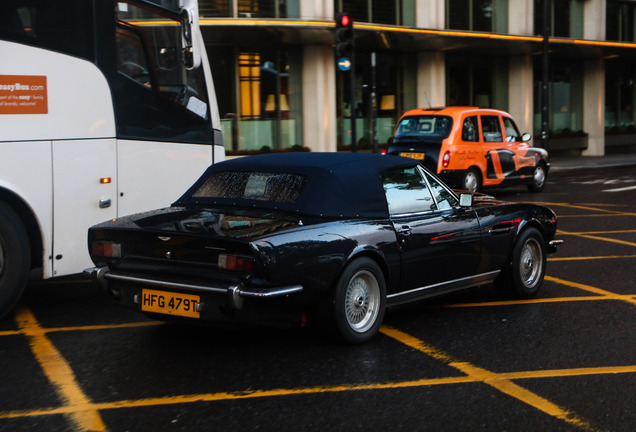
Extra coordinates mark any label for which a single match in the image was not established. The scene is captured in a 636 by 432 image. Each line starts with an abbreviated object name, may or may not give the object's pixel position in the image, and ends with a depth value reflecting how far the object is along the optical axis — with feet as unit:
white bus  22.16
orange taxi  53.78
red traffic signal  54.08
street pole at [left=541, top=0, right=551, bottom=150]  88.53
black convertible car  17.74
